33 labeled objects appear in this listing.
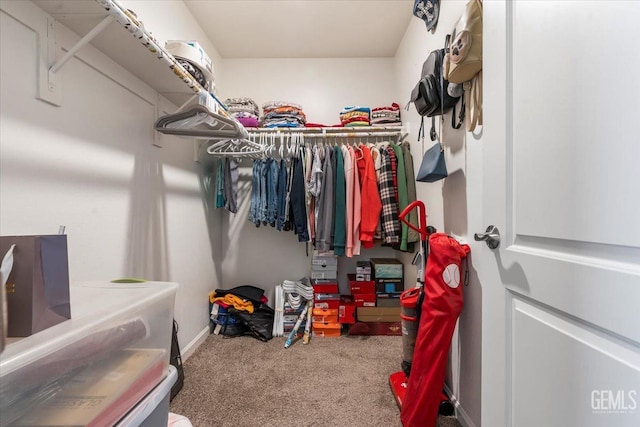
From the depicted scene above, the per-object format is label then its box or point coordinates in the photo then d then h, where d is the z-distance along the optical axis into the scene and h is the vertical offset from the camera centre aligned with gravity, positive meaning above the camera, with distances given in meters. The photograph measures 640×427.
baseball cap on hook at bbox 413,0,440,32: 1.45 +1.23
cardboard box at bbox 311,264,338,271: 2.26 -0.52
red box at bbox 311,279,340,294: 2.21 -0.70
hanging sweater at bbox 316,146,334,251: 1.97 +0.02
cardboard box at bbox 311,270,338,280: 2.25 -0.59
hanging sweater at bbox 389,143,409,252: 1.90 +0.23
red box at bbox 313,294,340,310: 2.18 -0.81
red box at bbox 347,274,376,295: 2.16 -0.68
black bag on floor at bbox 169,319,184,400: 1.44 -0.92
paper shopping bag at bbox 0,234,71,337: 0.45 -0.14
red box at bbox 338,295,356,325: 2.16 -0.91
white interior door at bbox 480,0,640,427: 0.46 -0.01
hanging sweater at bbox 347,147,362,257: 1.95 +0.01
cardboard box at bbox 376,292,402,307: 2.15 -0.79
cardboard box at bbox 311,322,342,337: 2.13 -1.04
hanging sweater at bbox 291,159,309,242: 2.04 +0.05
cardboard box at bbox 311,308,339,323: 2.15 -0.93
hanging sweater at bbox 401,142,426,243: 1.93 +0.29
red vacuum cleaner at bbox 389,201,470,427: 1.12 -0.55
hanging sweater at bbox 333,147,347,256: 1.97 -0.03
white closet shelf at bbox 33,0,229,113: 0.82 +0.70
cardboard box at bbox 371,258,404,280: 2.15 -0.53
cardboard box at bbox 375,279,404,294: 2.15 -0.66
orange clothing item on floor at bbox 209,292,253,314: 2.13 -0.79
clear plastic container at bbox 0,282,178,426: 0.41 -0.30
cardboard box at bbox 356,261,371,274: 2.20 -0.53
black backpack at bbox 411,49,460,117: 1.24 +0.63
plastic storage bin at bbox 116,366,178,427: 0.54 -0.46
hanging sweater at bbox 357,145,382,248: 1.91 +0.07
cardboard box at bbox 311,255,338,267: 2.26 -0.46
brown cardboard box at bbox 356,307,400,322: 2.14 -0.90
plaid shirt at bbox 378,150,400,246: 1.85 +0.04
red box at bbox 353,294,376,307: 2.15 -0.79
